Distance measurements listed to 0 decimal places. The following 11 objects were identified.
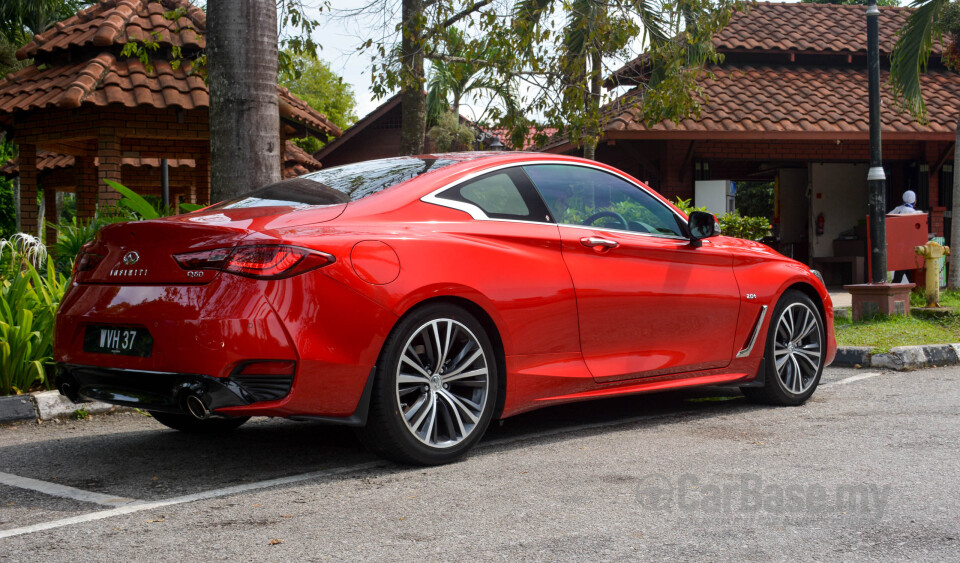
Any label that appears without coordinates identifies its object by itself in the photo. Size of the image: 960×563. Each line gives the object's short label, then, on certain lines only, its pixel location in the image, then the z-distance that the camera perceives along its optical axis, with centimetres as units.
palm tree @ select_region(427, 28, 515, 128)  1166
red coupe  404
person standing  1389
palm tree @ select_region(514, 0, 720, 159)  1102
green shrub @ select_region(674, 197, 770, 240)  1482
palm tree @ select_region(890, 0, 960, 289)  1317
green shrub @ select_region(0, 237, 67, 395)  625
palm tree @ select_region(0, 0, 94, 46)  2808
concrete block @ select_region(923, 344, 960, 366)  894
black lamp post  1165
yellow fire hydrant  1173
